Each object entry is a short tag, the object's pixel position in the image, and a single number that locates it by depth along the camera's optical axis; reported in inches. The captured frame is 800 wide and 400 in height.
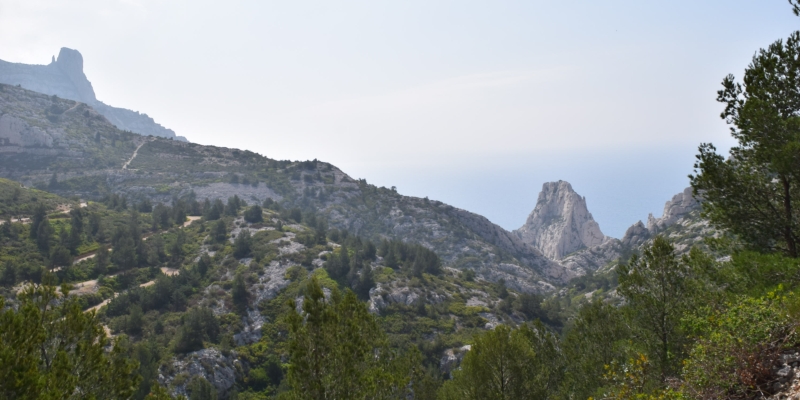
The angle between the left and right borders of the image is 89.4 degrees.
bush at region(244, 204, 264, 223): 3488.7
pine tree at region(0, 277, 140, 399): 492.4
